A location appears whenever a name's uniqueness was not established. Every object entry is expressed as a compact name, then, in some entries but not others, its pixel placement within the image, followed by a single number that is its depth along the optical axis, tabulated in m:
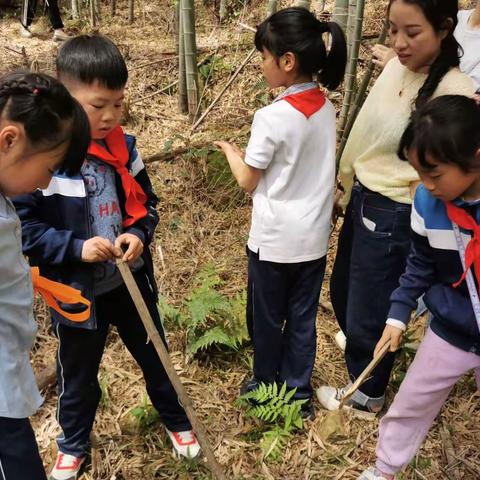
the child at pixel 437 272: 1.61
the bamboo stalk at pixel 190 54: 4.52
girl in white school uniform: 2.08
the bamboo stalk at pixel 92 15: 8.25
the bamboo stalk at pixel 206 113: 4.87
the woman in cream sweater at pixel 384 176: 1.96
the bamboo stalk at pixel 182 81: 4.95
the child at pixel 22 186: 1.34
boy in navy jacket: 1.83
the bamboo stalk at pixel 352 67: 3.25
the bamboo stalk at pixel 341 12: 3.20
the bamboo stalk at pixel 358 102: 3.24
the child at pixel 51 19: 7.55
